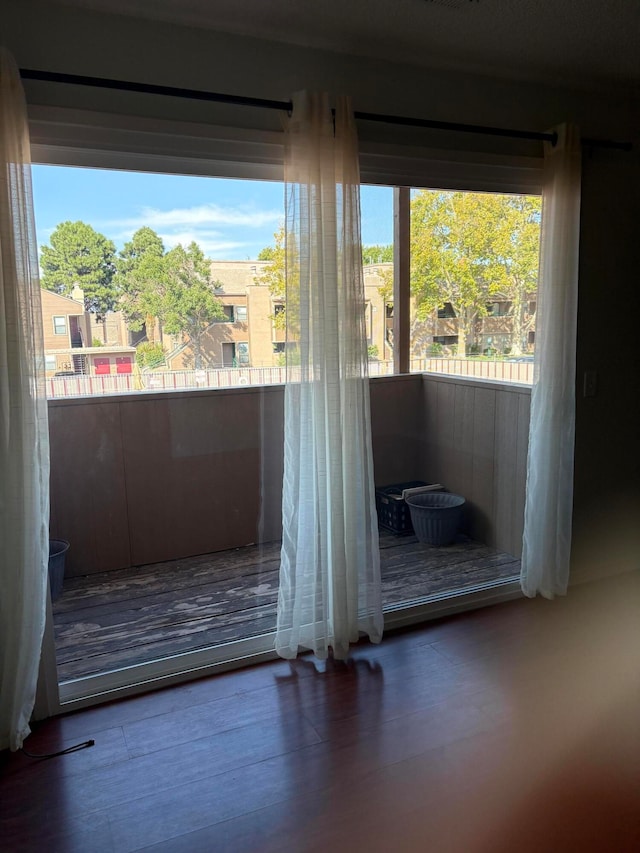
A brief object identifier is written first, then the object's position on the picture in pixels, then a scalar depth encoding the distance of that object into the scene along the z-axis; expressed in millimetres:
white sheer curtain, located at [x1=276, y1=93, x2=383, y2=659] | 2318
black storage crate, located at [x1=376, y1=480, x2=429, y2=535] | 2920
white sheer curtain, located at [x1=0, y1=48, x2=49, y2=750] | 1905
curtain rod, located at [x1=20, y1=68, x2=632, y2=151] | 1922
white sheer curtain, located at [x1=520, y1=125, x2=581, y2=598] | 2816
